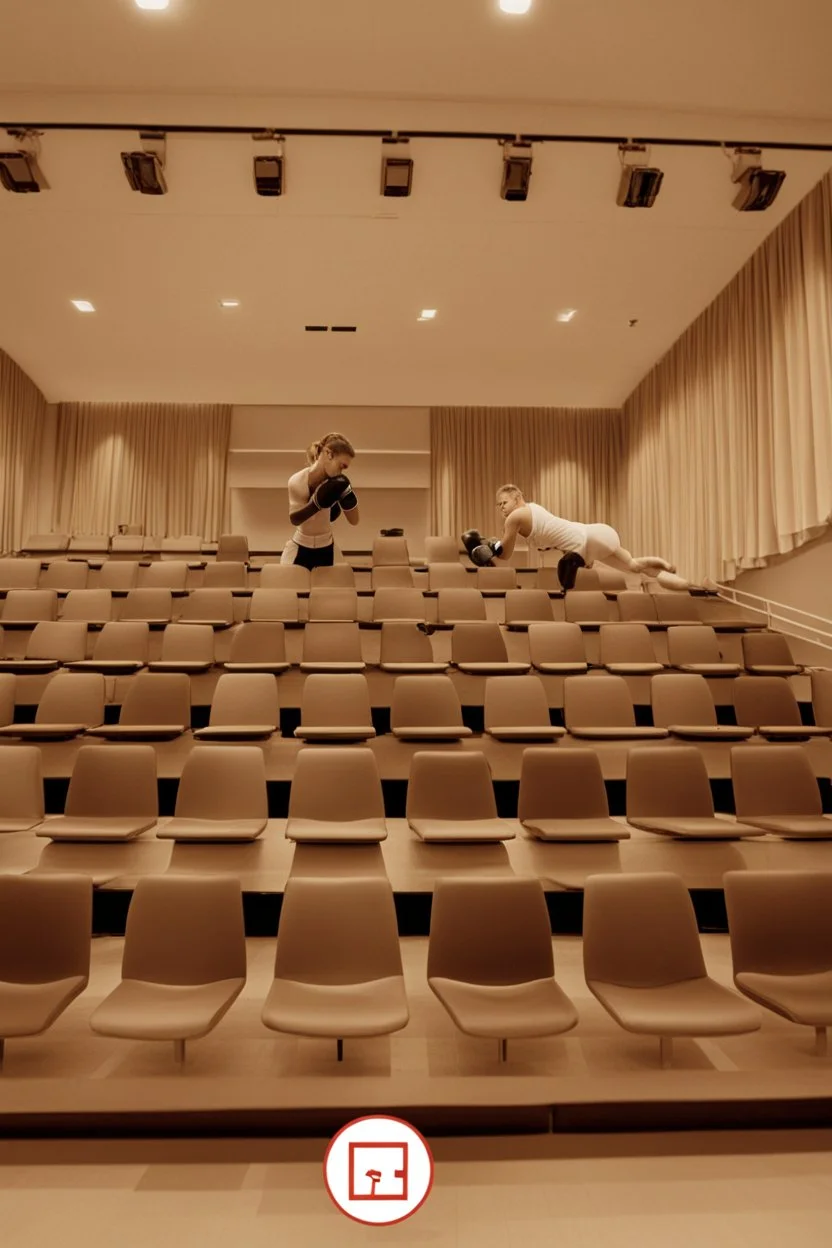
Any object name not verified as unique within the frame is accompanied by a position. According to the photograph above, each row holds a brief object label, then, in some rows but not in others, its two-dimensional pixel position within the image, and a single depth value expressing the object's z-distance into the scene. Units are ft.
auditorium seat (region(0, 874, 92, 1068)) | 7.27
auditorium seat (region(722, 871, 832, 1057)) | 7.51
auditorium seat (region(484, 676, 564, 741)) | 11.79
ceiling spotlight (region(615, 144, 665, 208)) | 14.74
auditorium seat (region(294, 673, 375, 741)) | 11.71
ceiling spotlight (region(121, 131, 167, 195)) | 14.48
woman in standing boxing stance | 14.70
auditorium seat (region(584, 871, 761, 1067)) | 6.87
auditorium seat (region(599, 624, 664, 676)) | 14.14
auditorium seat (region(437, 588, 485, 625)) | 15.81
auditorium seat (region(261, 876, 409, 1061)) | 7.06
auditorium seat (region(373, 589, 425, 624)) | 15.55
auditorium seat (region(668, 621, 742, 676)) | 14.23
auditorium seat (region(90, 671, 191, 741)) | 11.69
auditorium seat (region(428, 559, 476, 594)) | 17.95
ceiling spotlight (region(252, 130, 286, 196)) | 14.66
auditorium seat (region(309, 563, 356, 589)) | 16.65
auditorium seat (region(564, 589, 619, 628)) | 16.02
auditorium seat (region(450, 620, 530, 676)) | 13.72
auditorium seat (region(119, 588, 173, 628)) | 15.84
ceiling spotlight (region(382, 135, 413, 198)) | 14.71
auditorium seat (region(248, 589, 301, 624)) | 15.49
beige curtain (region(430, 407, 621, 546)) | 29.19
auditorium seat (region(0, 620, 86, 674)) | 13.91
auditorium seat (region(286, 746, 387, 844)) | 9.65
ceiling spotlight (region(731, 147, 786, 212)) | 14.78
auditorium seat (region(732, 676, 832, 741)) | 12.26
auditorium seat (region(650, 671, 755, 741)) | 11.99
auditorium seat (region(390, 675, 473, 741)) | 11.69
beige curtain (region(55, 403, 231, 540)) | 28.78
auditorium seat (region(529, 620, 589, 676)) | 14.03
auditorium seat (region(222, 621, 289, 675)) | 13.70
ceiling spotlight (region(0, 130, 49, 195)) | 14.43
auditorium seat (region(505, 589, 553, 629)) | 15.72
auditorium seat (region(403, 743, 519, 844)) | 9.68
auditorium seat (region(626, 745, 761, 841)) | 9.89
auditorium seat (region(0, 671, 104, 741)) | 11.82
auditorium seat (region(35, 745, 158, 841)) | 9.74
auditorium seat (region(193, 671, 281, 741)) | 11.75
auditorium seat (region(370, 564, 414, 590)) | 17.81
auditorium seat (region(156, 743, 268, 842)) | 9.63
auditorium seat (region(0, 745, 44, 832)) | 9.64
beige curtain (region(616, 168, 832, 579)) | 15.93
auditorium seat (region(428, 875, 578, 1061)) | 7.23
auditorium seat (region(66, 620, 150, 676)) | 13.84
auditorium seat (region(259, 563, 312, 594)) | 16.89
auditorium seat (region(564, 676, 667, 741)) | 11.89
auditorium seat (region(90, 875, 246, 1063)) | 7.06
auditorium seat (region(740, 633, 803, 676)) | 14.07
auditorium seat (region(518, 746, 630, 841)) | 9.82
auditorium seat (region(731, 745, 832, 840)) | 10.05
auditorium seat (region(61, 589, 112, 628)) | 15.93
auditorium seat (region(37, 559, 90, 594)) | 18.15
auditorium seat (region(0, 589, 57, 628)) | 15.76
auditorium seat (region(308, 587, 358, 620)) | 15.30
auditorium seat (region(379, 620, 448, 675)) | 13.70
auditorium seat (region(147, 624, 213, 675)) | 13.76
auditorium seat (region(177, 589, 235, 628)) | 15.56
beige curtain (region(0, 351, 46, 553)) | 25.29
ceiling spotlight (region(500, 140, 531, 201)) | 14.64
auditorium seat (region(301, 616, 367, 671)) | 13.84
